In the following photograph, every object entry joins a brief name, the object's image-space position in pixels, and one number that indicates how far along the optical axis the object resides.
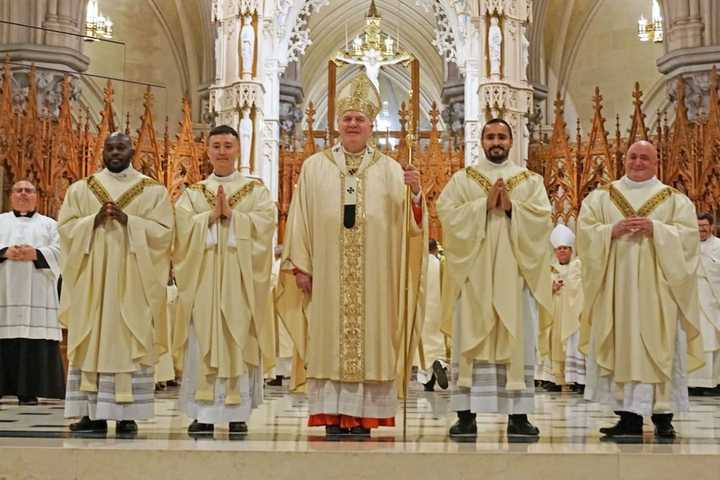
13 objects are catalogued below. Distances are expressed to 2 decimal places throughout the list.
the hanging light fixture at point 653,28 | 21.58
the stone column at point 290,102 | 24.55
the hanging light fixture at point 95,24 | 20.73
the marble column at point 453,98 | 24.03
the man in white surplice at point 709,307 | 11.70
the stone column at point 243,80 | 18.42
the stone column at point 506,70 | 17.92
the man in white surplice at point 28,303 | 9.63
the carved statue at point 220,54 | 18.94
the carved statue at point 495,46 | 18.06
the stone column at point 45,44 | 17.06
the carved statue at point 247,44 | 18.56
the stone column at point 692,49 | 16.95
